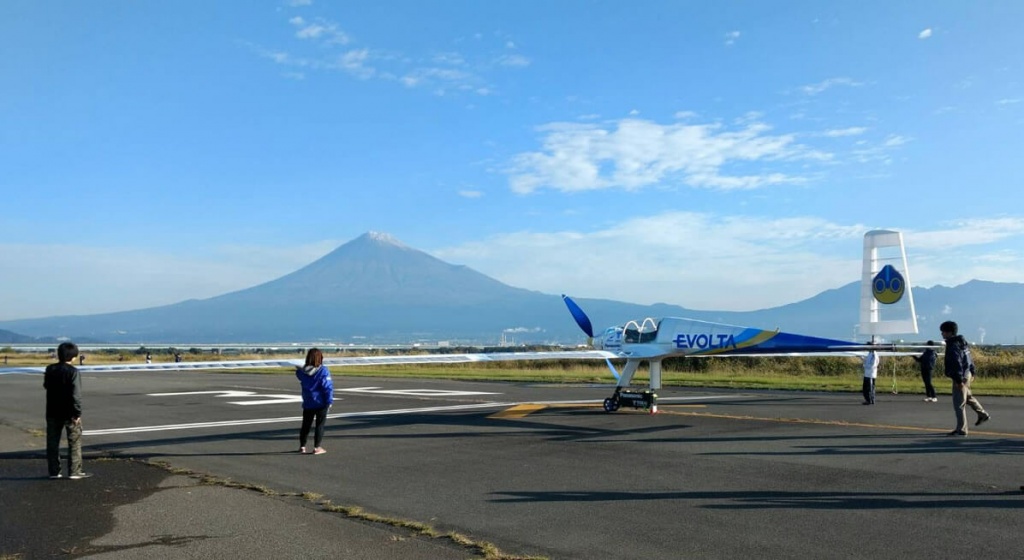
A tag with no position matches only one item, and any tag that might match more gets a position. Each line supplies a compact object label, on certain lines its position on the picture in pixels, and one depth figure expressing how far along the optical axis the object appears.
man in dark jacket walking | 13.77
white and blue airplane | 17.53
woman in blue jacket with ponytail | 12.83
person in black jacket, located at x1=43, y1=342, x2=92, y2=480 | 10.82
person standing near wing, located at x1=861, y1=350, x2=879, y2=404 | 20.80
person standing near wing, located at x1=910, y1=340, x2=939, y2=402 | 21.88
